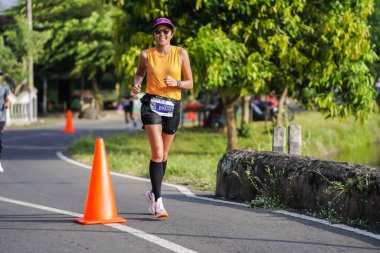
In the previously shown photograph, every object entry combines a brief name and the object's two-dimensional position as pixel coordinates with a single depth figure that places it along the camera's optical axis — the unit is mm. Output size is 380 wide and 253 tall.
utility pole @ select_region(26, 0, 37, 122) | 40656
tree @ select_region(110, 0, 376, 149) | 18141
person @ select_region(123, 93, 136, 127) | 30547
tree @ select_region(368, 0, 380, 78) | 23766
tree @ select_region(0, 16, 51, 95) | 40531
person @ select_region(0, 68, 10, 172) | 15117
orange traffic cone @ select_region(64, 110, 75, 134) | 31250
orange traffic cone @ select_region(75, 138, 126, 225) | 7809
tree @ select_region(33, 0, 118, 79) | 47812
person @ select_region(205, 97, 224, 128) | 30991
